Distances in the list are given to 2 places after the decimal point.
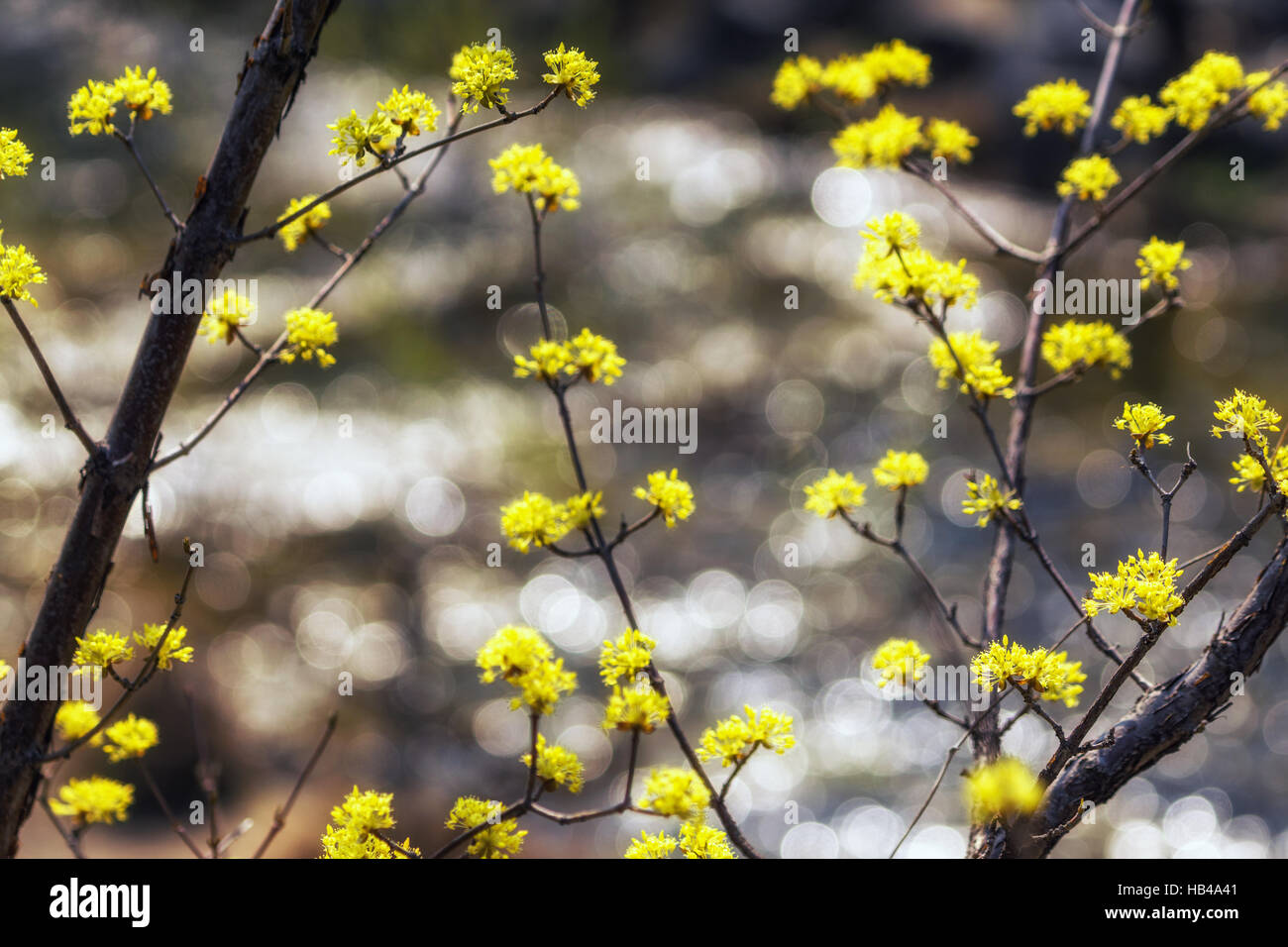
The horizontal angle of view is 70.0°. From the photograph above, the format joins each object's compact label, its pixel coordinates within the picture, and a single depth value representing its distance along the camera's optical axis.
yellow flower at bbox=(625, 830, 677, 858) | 1.84
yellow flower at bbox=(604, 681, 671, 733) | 1.70
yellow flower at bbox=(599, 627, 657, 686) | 1.84
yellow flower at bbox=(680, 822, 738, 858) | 1.80
